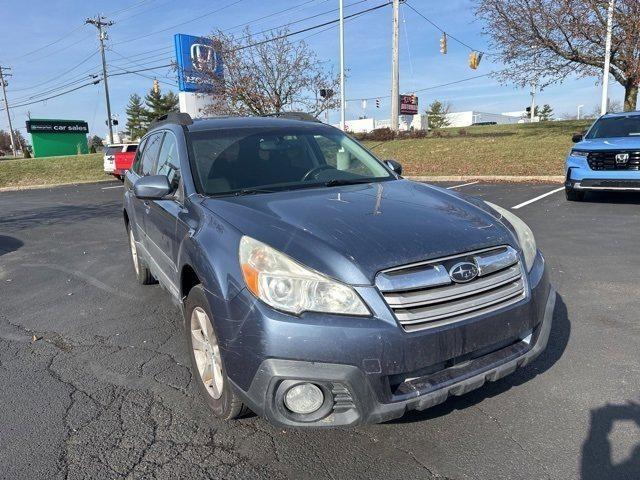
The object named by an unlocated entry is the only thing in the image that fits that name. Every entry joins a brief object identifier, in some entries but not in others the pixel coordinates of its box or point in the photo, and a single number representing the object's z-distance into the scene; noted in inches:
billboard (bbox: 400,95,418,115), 1747.0
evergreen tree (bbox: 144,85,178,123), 3161.9
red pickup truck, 877.8
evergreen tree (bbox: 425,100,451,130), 3270.2
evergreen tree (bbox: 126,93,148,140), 3361.2
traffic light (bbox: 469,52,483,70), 932.0
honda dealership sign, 967.6
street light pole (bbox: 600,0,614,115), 634.7
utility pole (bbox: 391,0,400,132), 965.8
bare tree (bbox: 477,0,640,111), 669.3
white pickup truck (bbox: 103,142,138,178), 907.4
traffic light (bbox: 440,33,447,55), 986.1
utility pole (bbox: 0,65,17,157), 2627.7
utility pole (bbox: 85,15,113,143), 1765.5
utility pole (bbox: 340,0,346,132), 954.1
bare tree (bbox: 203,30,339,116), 912.9
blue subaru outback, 86.0
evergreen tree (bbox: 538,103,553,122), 4109.3
